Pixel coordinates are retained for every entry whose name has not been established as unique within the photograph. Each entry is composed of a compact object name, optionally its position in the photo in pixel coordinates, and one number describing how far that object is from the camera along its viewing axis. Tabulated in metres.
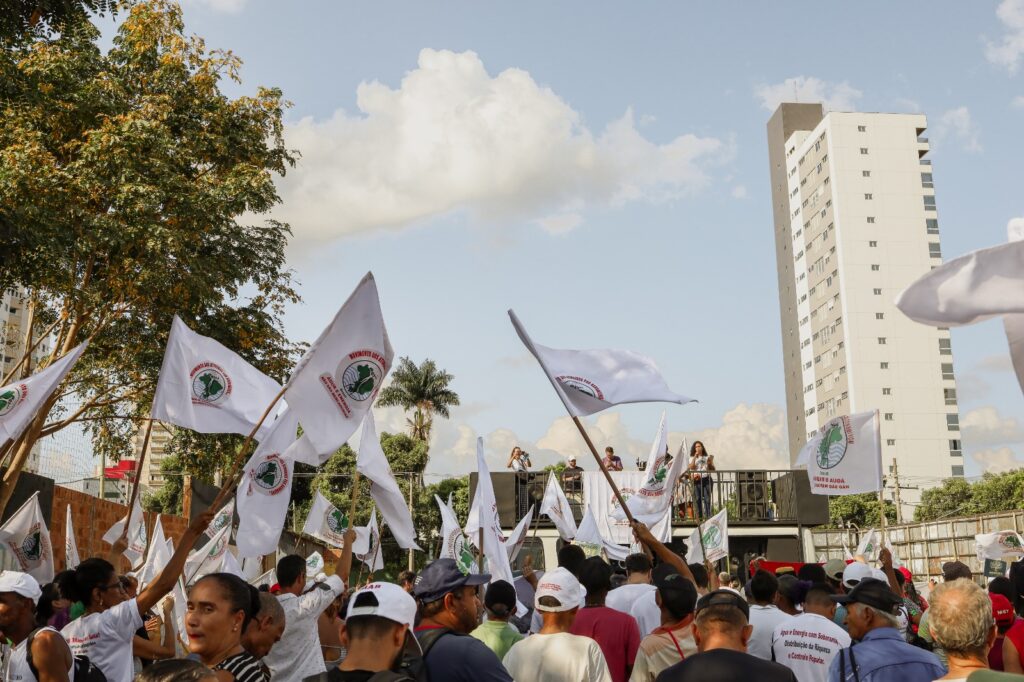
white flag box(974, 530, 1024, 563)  13.21
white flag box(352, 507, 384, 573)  10.53
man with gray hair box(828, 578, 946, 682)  4.52
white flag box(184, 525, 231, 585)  11.14
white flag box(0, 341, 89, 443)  7.26
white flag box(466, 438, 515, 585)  9.55
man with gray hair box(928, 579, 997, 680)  3.61
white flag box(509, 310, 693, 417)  7.45
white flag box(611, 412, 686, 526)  11.63
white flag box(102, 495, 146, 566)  12.34
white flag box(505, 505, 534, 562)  13.86
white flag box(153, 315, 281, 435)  8.11
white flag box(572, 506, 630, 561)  15.10
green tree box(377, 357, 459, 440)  63.34
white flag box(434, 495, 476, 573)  11.34
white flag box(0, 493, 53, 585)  9.52
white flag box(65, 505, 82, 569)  10.80
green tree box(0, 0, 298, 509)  15.38
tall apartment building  91.94
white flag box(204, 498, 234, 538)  13.64
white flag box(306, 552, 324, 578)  13.81
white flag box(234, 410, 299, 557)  8.26
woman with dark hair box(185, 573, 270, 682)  3.94
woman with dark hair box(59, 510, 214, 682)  4.67
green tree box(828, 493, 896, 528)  66.75
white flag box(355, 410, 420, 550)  9.24
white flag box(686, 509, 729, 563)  13.59
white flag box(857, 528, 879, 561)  14.67
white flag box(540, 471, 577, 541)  15.72
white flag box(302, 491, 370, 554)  13.12
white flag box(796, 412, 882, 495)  11.06
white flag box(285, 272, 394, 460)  6.98
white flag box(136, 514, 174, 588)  11.29
